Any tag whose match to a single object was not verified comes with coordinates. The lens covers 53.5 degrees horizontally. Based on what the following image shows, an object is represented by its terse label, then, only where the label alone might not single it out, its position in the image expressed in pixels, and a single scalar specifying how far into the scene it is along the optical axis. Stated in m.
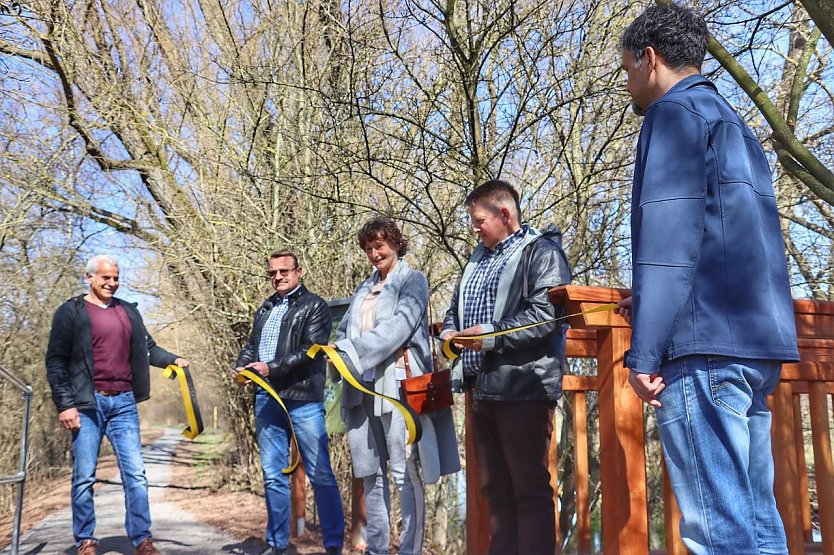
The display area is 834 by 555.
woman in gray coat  4.13
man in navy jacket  1.97
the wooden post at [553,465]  3.61
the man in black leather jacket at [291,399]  4.96
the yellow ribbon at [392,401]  3.92
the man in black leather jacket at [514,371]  3.31
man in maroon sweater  4.97
